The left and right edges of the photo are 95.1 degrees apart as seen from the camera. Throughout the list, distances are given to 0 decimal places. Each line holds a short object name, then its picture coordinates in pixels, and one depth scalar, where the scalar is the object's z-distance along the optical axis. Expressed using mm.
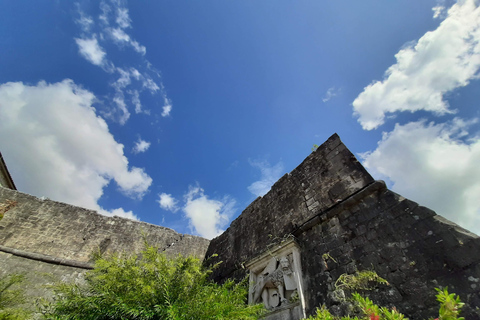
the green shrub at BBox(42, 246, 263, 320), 2918
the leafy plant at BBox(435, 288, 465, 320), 1242
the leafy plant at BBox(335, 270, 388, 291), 3205
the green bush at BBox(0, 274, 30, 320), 5027
